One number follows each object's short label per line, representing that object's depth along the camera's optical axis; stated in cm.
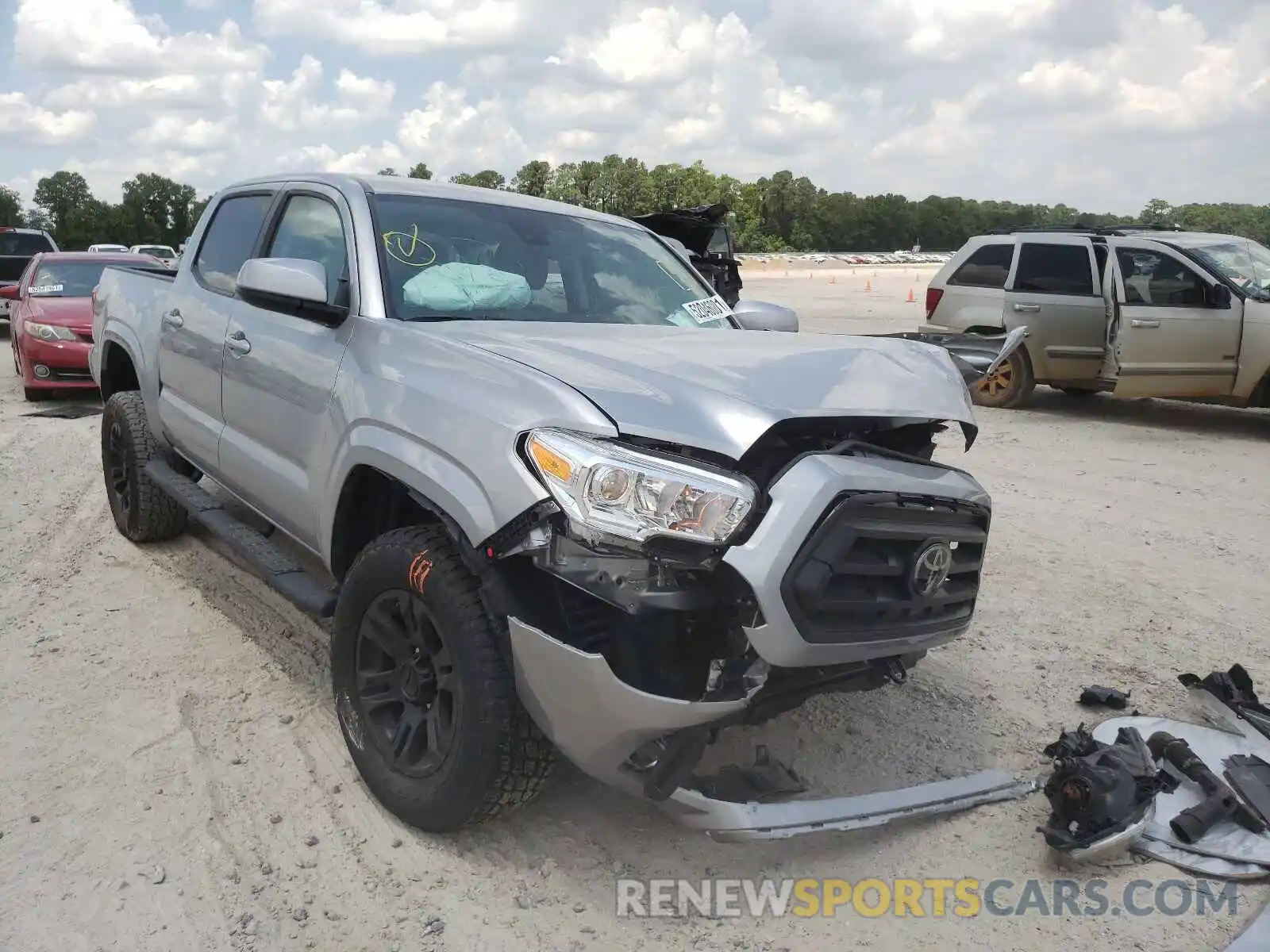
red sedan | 1071
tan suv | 965
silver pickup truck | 245
